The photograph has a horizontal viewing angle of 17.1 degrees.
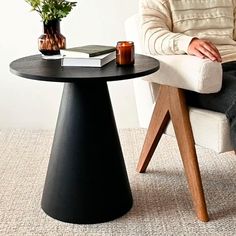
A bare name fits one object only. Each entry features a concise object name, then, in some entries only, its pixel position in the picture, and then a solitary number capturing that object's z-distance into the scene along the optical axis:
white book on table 2.76
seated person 2.79
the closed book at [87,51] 2.77
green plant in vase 2.91
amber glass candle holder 2.79
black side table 2.79
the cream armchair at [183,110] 2.75
